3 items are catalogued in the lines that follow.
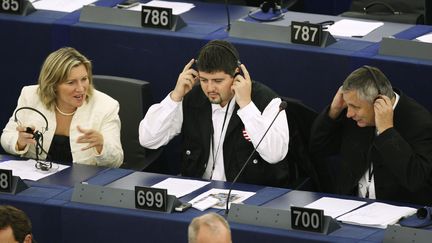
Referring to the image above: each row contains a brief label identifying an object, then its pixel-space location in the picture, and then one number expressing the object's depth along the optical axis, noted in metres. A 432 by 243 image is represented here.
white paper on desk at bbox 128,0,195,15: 17.56
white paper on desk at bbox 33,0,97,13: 17.60
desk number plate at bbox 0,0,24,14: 17.26
